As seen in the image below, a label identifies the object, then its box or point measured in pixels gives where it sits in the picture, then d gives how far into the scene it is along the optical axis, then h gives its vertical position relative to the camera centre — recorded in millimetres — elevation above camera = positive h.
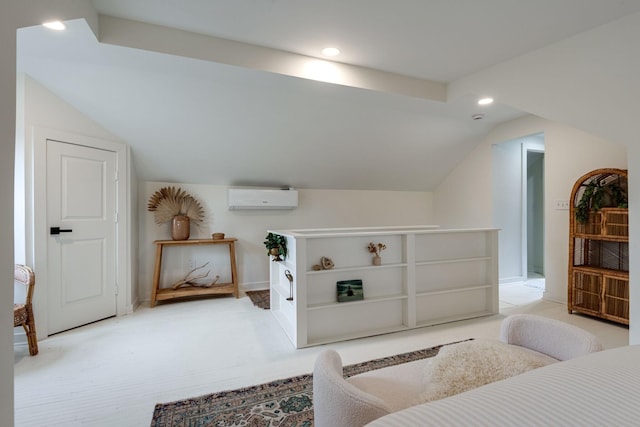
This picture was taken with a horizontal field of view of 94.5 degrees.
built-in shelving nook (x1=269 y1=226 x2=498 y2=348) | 2555 -686
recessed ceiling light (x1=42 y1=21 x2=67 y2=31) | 1917 +1223
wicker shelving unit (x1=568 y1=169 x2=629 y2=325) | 2846 -392
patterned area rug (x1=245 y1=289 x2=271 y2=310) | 3546 -1116
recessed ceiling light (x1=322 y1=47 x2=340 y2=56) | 2474 +1369
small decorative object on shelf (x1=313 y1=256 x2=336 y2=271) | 2580 -467
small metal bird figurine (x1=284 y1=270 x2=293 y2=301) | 2672 -625
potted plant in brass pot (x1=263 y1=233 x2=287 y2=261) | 2836 -328
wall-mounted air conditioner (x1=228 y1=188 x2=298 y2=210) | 4090 +192
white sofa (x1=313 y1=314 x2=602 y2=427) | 854 -599
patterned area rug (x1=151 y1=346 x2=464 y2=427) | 1565 -1111
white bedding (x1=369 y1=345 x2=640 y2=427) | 532 -377
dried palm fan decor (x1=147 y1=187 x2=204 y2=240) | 3805 +44
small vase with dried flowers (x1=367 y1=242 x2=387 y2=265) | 2773 -365
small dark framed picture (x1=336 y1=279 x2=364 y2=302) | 2615 -703
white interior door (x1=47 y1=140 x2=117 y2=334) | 2697 -213
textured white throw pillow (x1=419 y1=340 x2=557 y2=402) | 1070 -610
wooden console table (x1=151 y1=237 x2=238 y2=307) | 3568 -957
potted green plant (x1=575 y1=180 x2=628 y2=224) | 2920 +123
